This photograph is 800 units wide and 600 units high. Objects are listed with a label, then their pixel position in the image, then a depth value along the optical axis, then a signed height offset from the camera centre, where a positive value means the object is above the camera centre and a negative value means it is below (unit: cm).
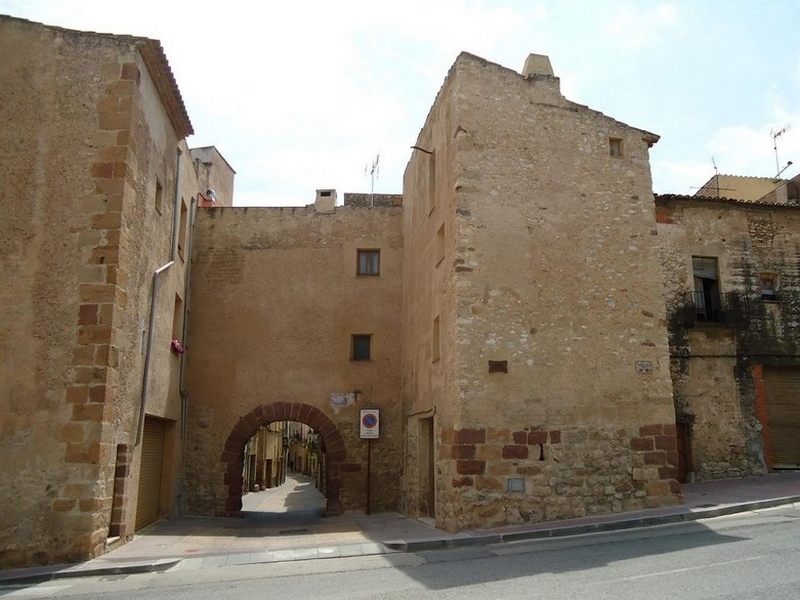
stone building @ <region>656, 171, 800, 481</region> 1535 +254
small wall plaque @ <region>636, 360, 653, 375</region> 1167 +121
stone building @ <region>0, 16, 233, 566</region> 856 +213
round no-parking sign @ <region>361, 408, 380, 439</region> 1441 +29
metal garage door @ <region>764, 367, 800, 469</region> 1579 +56
